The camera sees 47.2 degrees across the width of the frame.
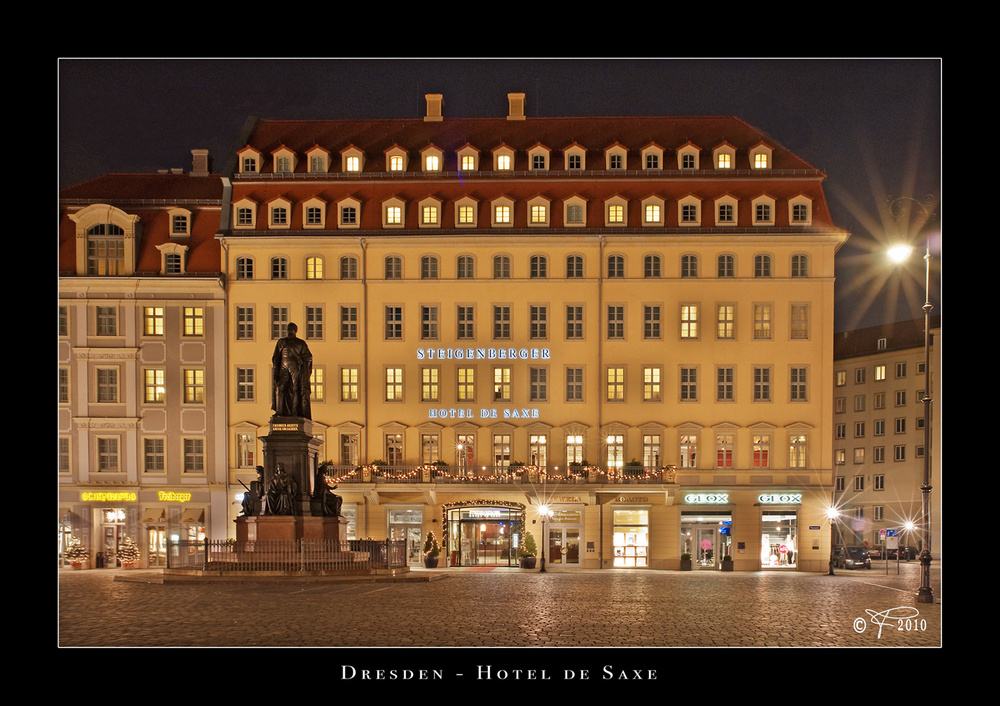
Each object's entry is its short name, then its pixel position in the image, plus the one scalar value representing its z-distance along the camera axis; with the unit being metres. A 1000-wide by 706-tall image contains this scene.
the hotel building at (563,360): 52.19
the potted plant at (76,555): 50.00
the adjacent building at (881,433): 78.25
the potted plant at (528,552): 49.44
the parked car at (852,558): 59.19
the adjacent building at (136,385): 52.62
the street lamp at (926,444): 27.03
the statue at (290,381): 33.81
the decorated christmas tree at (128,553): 50.78
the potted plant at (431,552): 50.06
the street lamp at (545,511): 52.09
